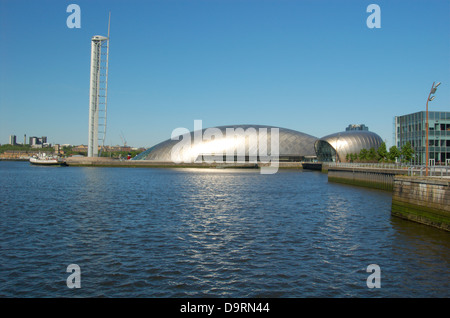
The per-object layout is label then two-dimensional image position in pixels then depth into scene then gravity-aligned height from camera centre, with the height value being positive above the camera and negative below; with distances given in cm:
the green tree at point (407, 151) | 6684 +185
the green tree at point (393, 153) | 7488 +178
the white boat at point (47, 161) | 15550 -25
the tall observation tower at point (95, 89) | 14888 +2760
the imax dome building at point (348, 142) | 13738 +706
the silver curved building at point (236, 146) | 15750 +623
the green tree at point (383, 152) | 8281 +215
